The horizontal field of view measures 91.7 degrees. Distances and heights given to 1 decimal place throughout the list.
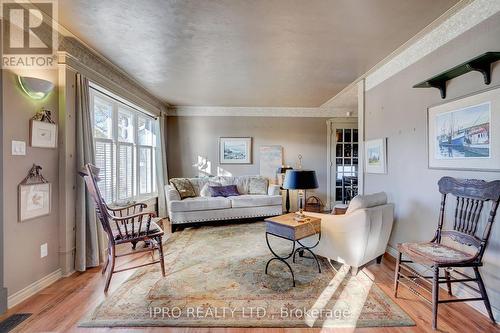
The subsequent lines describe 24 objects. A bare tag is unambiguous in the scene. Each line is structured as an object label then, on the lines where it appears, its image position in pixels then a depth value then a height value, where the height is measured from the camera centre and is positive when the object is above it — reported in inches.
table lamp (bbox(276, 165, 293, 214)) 230.8 -8.9
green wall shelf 73.1 +32.4
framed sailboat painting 77.1 +11.6
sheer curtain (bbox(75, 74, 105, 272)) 108.5 -16.9
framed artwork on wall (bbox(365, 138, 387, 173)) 135.6 +5.9
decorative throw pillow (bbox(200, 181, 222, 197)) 198.2 -20.3
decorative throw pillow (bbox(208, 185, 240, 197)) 197.9 -20.5
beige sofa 176.7 -29.5
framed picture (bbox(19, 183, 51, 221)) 86.3 -12.6
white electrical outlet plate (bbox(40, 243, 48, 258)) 94.9 -32.9
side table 97.0 -25.9
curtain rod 130.5 +43.6
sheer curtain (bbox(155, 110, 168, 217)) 214.5 -3.3
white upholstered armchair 99.7 -28.4
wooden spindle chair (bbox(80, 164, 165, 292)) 95.0 -28.1
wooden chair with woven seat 72.7 -24.3
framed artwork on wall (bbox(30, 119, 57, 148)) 90.6 +12.9
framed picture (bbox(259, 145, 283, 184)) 245.1 +5.0
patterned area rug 76.0 -47.8
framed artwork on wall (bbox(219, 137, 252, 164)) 243.4 +16.2
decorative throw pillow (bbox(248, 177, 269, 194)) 213.2 -16.8
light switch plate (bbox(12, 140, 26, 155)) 83.5 +6.8
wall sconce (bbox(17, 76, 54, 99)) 86.7 +29.8
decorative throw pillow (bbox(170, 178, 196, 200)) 191.9 -17.2
